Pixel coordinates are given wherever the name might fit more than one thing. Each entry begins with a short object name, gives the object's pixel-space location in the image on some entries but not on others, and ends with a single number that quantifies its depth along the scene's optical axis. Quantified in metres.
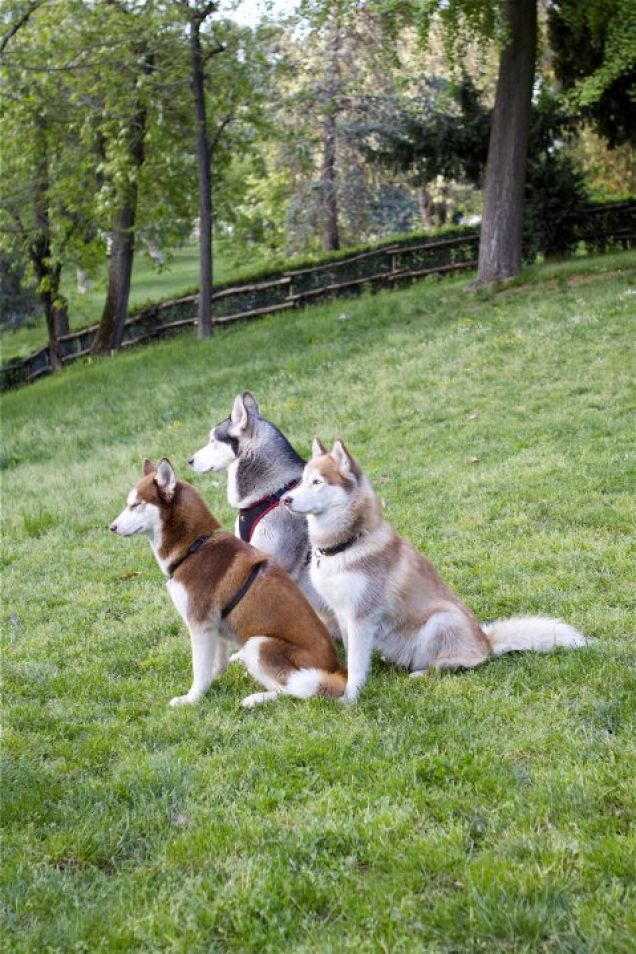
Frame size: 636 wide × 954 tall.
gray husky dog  7.21
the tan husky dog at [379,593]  5.95
